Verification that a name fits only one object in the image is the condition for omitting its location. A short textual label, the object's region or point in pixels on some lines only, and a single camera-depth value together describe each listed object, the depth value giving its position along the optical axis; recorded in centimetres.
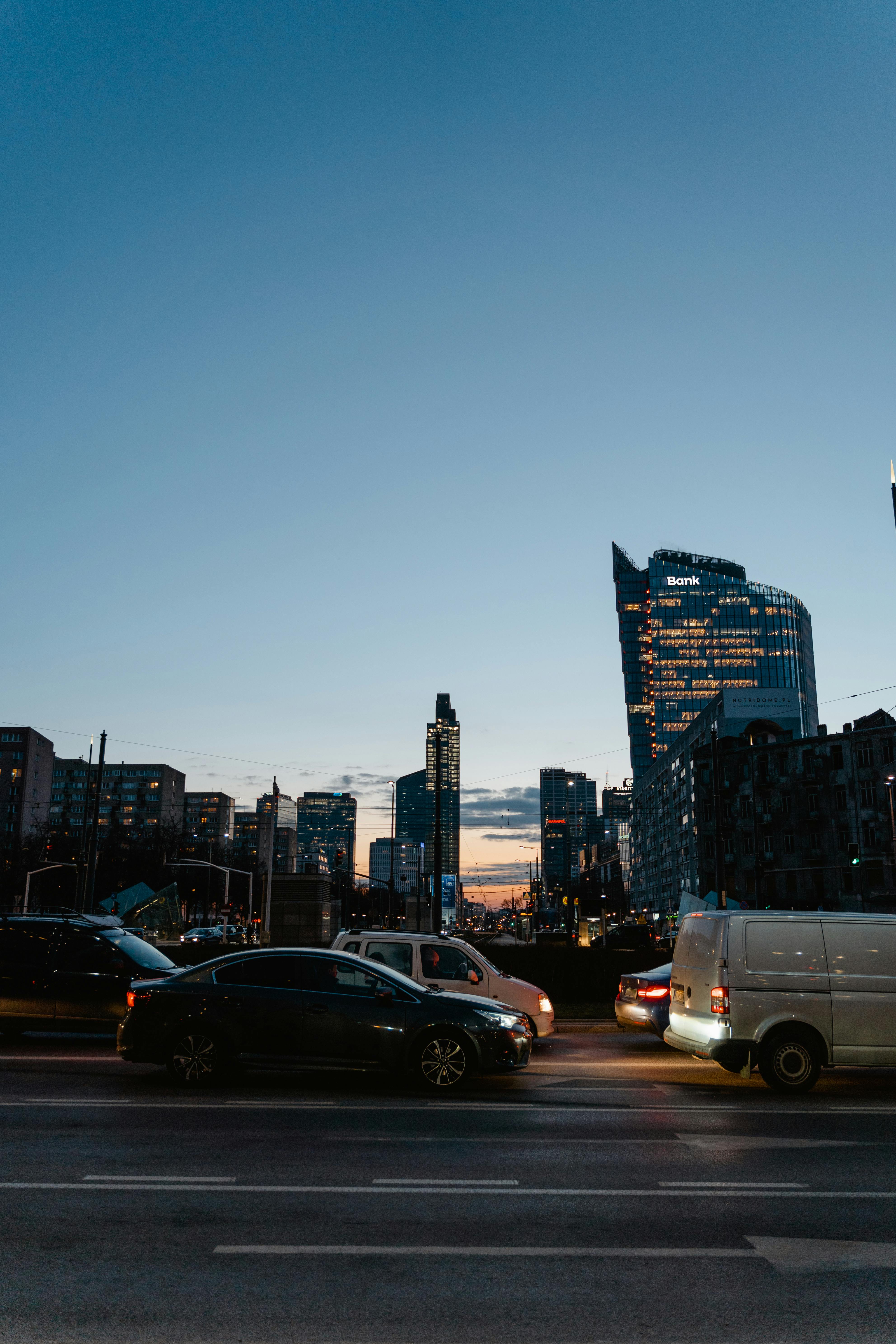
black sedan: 1259
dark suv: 1667
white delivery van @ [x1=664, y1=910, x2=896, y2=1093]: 1280
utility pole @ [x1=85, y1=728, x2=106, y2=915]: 4338
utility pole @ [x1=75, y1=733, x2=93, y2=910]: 5197
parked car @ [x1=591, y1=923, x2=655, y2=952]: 4619
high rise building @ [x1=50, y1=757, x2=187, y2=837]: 12469
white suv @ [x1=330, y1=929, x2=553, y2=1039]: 1625
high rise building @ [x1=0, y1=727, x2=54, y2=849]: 16775
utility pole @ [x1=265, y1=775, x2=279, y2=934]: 3669
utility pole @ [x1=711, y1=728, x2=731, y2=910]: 3762
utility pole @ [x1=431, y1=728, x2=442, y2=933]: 3203
